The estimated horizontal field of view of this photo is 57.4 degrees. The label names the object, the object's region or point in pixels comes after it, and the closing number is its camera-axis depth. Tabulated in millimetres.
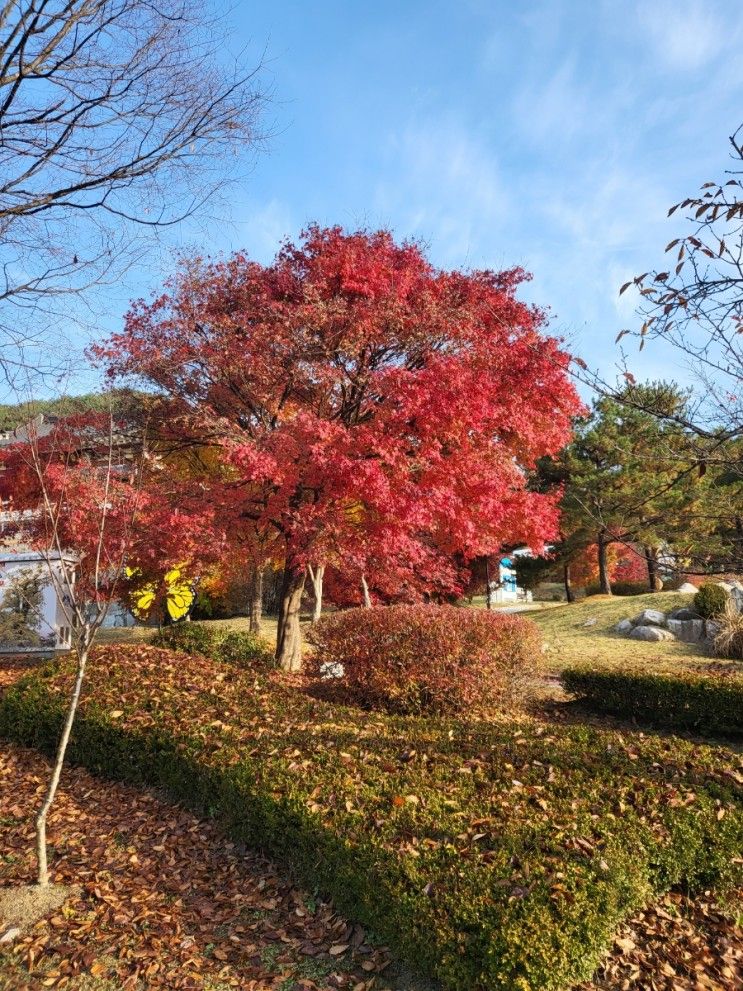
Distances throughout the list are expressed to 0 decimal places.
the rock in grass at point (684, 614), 14664
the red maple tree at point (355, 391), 8273
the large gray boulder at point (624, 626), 14984
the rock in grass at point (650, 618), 14648
